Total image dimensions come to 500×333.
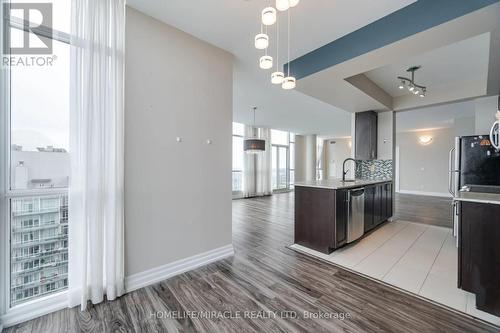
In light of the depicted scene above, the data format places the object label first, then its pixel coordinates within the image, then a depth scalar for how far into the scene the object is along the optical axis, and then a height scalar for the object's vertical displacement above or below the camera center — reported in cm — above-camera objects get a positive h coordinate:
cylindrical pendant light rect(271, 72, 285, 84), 180 +79
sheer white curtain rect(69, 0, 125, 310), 168 +10
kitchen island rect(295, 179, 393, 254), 273 -71
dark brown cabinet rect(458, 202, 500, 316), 161 -73
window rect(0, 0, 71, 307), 161 -1
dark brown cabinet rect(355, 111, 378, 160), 453 +69
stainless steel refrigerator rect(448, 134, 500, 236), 308 +5
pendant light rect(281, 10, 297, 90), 184 +76
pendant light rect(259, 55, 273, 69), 166 +86
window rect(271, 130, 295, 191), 944 +24
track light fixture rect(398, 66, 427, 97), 317 +141
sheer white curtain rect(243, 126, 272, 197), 795 -22
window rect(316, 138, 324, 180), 1130 +35
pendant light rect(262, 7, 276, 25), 134 +101
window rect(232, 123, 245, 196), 786 +26
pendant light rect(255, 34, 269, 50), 150 +93
